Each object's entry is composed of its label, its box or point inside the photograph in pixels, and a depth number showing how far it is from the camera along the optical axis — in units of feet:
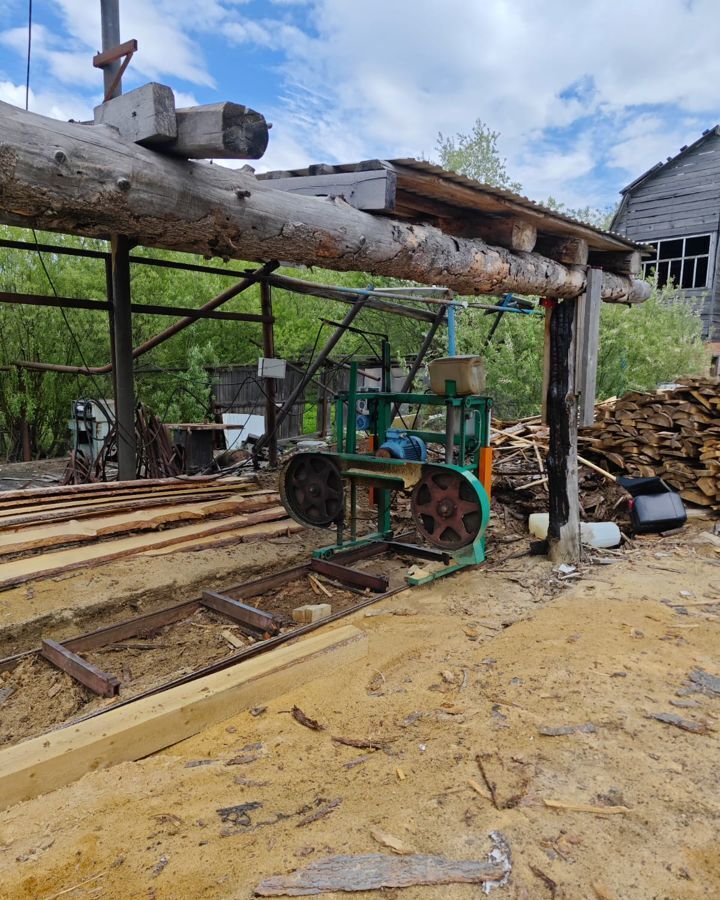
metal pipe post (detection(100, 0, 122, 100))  17.06
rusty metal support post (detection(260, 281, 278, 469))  31.45
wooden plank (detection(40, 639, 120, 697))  11.73
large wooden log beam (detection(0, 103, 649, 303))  7.80
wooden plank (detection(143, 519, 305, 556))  19.37
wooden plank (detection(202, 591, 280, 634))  14.70
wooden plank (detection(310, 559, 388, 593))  18.19
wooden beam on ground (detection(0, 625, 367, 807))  8.89
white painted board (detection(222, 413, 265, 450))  43.78
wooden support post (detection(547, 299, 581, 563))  20.81
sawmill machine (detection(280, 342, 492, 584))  17.70
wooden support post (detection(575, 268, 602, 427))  20.44
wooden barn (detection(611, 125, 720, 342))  56.59
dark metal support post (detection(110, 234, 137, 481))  24.79
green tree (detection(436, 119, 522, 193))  71.05
